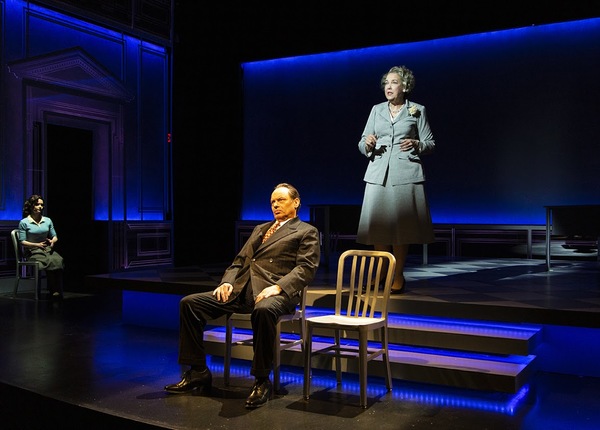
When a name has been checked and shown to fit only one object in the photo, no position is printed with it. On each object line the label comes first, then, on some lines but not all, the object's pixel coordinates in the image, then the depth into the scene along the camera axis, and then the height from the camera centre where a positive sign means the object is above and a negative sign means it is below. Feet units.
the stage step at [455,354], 11.34 -2.75
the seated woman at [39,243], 22.67 -1.02
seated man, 10.66 -1.39
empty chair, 10.41 -1.89
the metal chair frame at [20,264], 22.54 -1.77
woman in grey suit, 13.51 +0.86
